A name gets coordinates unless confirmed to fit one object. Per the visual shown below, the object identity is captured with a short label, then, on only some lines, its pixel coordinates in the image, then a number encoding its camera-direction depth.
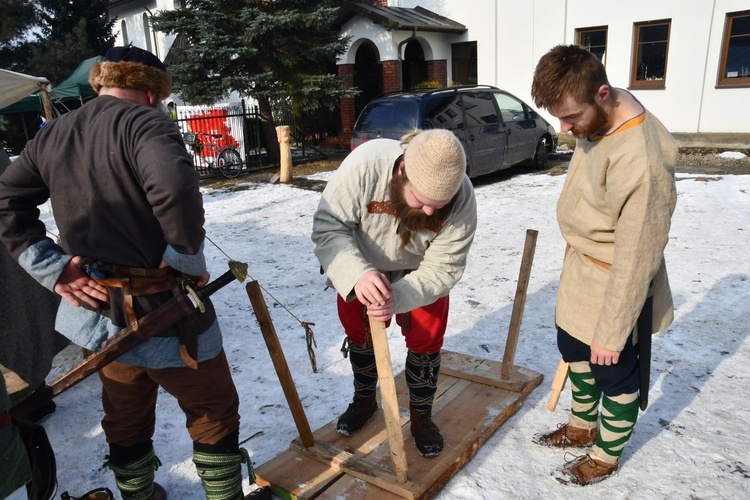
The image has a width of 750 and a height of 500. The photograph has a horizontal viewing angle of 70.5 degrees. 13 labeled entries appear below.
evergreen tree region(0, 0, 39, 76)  21.34
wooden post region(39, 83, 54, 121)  5.23
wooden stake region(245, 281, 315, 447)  2.29
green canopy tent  17.08
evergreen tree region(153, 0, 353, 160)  10.77
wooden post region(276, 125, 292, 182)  10.45
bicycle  11.49
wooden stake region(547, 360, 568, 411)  2.87
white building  11.11
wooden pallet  2.40
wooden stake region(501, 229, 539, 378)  3.06
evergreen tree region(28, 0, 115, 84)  21.08
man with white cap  1.96
